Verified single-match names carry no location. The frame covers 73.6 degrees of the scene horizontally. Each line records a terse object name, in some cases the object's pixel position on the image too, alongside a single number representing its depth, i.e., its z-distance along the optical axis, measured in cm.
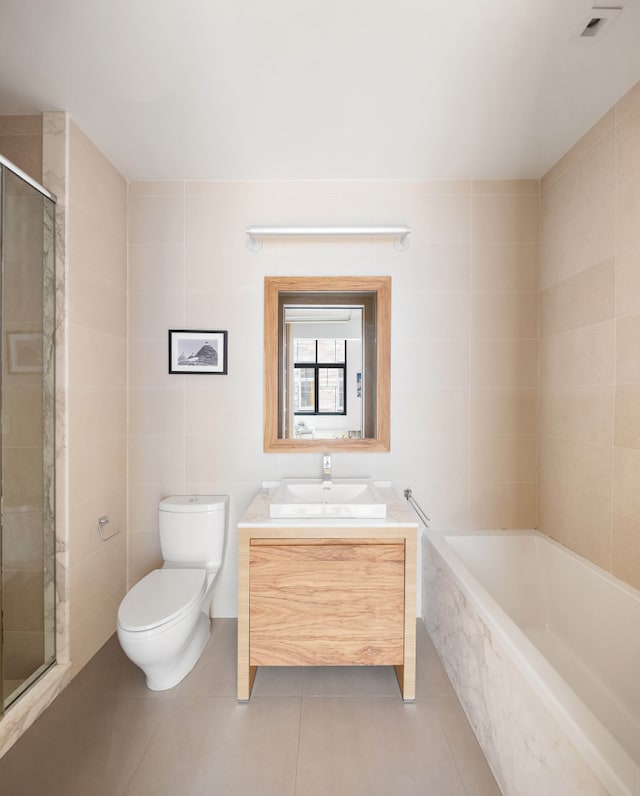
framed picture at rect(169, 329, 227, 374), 235
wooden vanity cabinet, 176
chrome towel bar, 233
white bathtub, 104
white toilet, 166
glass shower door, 158
